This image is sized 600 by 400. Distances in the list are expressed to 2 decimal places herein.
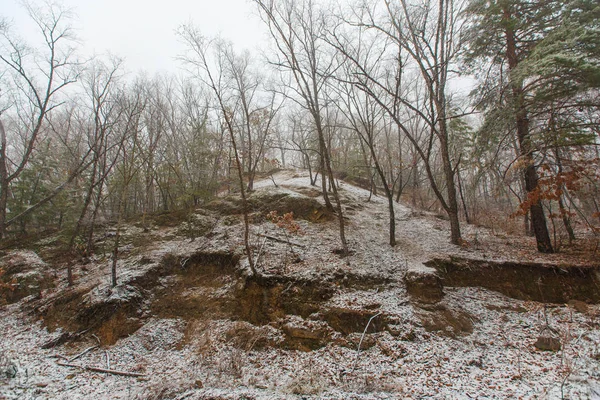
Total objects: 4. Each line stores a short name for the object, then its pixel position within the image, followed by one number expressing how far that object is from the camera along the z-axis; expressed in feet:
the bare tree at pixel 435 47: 25.61
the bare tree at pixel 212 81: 23.34
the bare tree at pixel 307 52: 28.81
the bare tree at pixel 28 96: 31.26
